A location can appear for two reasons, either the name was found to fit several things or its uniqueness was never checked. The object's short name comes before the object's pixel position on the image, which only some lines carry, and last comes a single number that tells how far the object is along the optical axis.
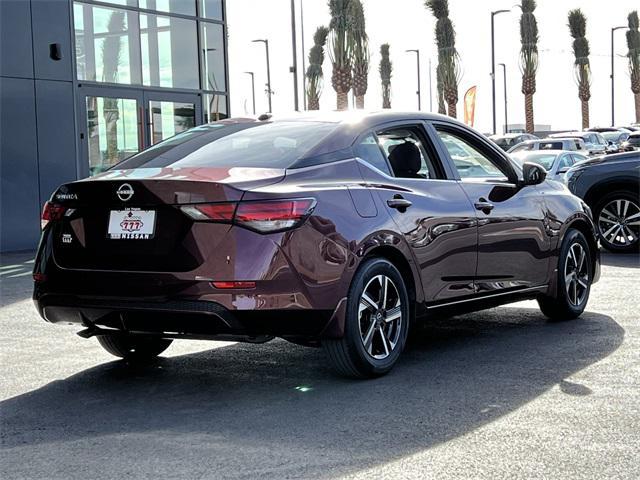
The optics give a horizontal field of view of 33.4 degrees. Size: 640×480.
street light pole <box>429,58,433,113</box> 80.50
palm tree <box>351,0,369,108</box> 44.75
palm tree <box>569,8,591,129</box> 75.94
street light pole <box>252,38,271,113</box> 55.59
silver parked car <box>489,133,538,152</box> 43.19
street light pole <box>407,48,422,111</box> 71.94
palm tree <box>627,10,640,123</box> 84.56
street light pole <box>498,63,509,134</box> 75.31
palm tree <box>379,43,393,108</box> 97.44
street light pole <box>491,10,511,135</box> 53.12
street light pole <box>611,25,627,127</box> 74.81
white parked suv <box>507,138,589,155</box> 29.14
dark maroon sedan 5.57
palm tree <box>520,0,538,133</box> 63.50
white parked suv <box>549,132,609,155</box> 32.26
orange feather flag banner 35.47
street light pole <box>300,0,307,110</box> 41.47
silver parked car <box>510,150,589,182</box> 21.64
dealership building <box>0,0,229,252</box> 18.00
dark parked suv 14.05
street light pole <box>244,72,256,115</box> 71.98
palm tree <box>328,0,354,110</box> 44.94
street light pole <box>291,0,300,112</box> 37.75
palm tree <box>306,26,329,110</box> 80.00
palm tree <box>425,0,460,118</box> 58.03
